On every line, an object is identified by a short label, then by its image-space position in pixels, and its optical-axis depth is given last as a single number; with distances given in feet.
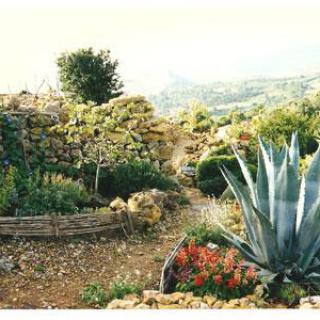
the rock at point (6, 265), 20.81
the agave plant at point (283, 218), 19.13
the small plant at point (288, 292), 18.29
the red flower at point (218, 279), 18.48
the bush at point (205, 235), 22.56
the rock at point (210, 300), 17.89
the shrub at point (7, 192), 23.76
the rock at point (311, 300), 17.29
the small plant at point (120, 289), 19.21
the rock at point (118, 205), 25.35
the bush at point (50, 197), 23.94
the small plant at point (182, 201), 28.68
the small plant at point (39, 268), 21.04
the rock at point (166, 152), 34.68
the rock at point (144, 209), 25.16
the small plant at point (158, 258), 22.36
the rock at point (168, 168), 33.19
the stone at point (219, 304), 17.66
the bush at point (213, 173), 30.30
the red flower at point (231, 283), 18.56
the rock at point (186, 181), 32.68
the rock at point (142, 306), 17.35
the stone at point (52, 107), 29.71
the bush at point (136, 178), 28.09
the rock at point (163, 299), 17.99
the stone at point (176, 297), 18.13
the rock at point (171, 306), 17.46
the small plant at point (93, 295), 18.95
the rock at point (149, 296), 18.24
